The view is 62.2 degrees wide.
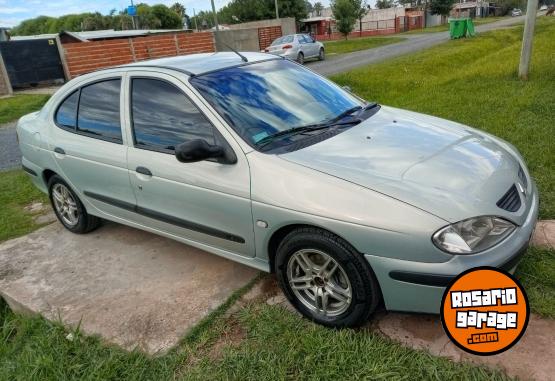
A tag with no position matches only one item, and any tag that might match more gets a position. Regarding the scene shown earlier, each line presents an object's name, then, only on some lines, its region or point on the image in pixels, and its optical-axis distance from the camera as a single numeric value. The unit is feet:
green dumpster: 82.33
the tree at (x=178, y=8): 297.41
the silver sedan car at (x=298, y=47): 71.48
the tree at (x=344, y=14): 112.98
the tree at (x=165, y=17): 249.75
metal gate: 62.13
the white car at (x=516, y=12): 265.95
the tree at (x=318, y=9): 292.57
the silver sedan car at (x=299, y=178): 7.69
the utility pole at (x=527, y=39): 29.19
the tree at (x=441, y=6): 178.50
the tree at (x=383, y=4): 286.25
